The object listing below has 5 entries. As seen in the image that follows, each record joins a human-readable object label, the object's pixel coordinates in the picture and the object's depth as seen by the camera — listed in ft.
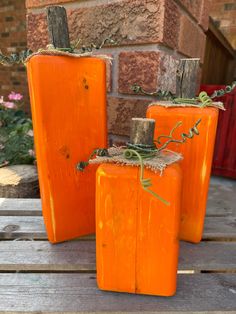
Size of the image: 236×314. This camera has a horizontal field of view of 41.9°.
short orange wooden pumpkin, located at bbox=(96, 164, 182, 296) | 1.48
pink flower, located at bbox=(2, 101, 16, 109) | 5.90
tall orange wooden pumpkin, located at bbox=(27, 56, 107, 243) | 1.78
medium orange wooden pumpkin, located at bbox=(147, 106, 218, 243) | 1.90
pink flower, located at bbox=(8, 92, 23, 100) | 6.01
